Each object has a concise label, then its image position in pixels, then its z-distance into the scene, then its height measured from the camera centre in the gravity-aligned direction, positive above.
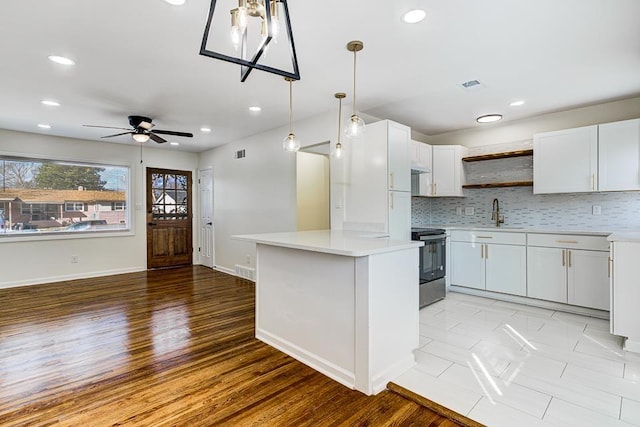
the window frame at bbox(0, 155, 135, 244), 5.00 -0.02
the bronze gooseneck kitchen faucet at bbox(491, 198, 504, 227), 4.59 -0.08
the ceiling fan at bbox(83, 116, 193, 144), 4.22 +1.11
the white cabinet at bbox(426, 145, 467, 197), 4.71 +0.58
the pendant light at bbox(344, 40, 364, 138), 2.67 +0.70
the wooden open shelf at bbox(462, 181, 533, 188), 4.18 +0.34
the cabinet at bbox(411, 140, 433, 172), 4.31 +0.76
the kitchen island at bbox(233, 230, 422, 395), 2.09 -0.69
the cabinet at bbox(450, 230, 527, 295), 3.96 -0.67
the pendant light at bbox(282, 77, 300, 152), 3.01 +0.64
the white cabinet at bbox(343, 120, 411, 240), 3.56 +0.35
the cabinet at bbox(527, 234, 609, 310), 3.41 -0.67
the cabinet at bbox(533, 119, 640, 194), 3.44 +0.58
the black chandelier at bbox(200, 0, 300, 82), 1.32 +0.78
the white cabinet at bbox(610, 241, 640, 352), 2.62 -0.69
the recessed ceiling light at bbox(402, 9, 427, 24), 2.03 +1.26
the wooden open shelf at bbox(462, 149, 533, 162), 4.21 +0.75
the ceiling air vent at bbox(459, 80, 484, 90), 3.15 +1.25
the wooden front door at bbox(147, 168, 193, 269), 6.42 -0.13
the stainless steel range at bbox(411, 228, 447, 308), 3.83 -0.67
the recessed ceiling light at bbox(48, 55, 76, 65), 2.62 +1.27
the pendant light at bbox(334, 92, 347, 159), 3.24 +1.18
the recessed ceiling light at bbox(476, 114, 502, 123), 4.16 +1.21
